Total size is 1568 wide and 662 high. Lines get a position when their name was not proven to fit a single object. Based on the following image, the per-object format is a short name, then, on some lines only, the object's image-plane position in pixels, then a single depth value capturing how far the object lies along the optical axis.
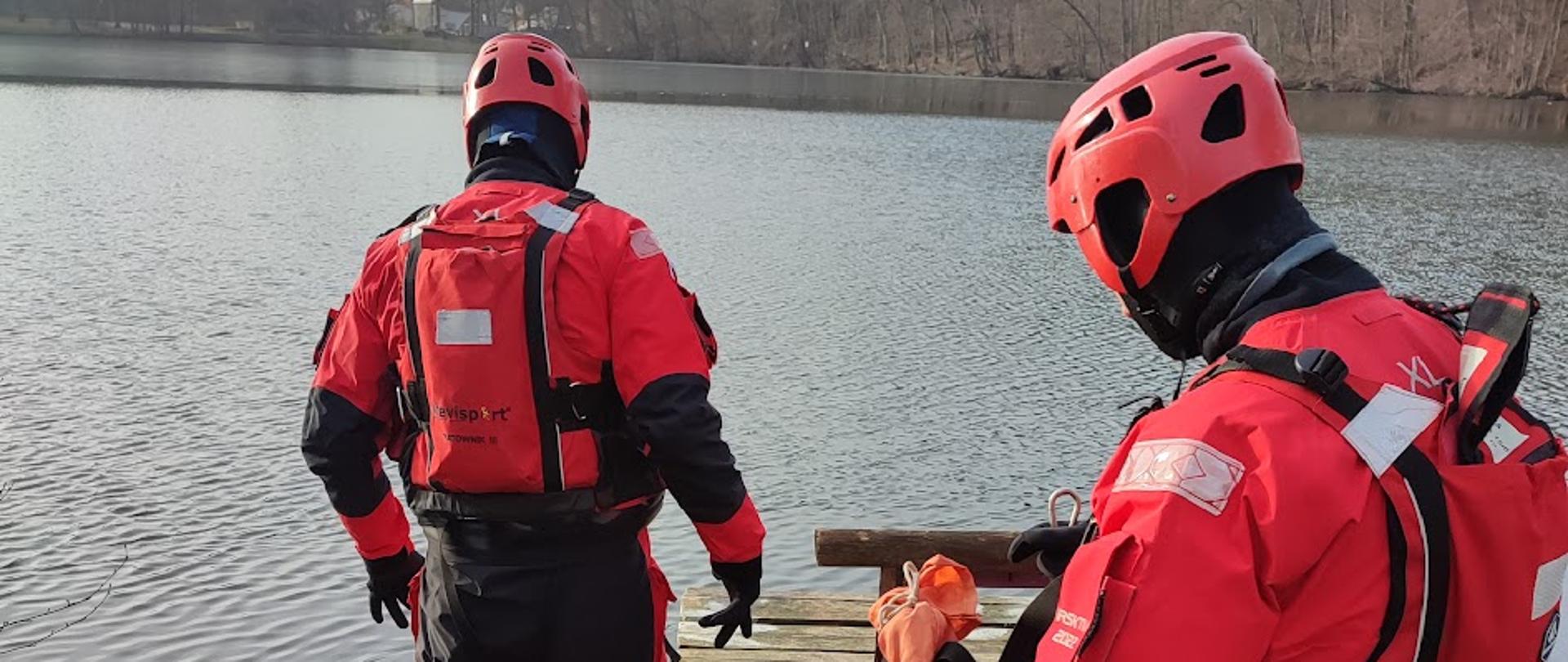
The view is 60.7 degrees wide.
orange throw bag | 1.92
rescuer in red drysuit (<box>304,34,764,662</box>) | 2.83
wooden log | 4.57
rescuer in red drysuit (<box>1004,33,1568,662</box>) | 1.49
